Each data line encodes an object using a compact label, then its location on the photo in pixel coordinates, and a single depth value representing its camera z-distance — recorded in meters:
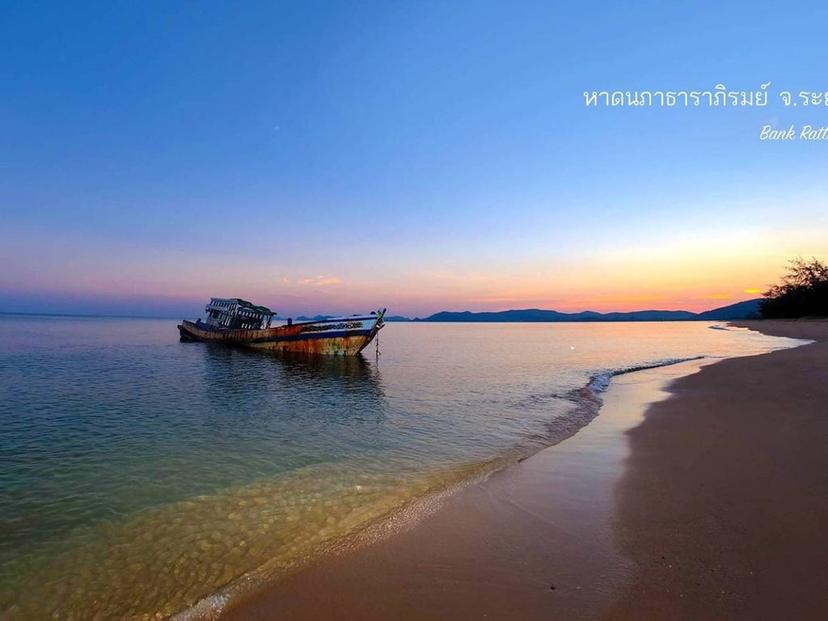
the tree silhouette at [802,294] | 83.19
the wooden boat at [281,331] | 37.47
